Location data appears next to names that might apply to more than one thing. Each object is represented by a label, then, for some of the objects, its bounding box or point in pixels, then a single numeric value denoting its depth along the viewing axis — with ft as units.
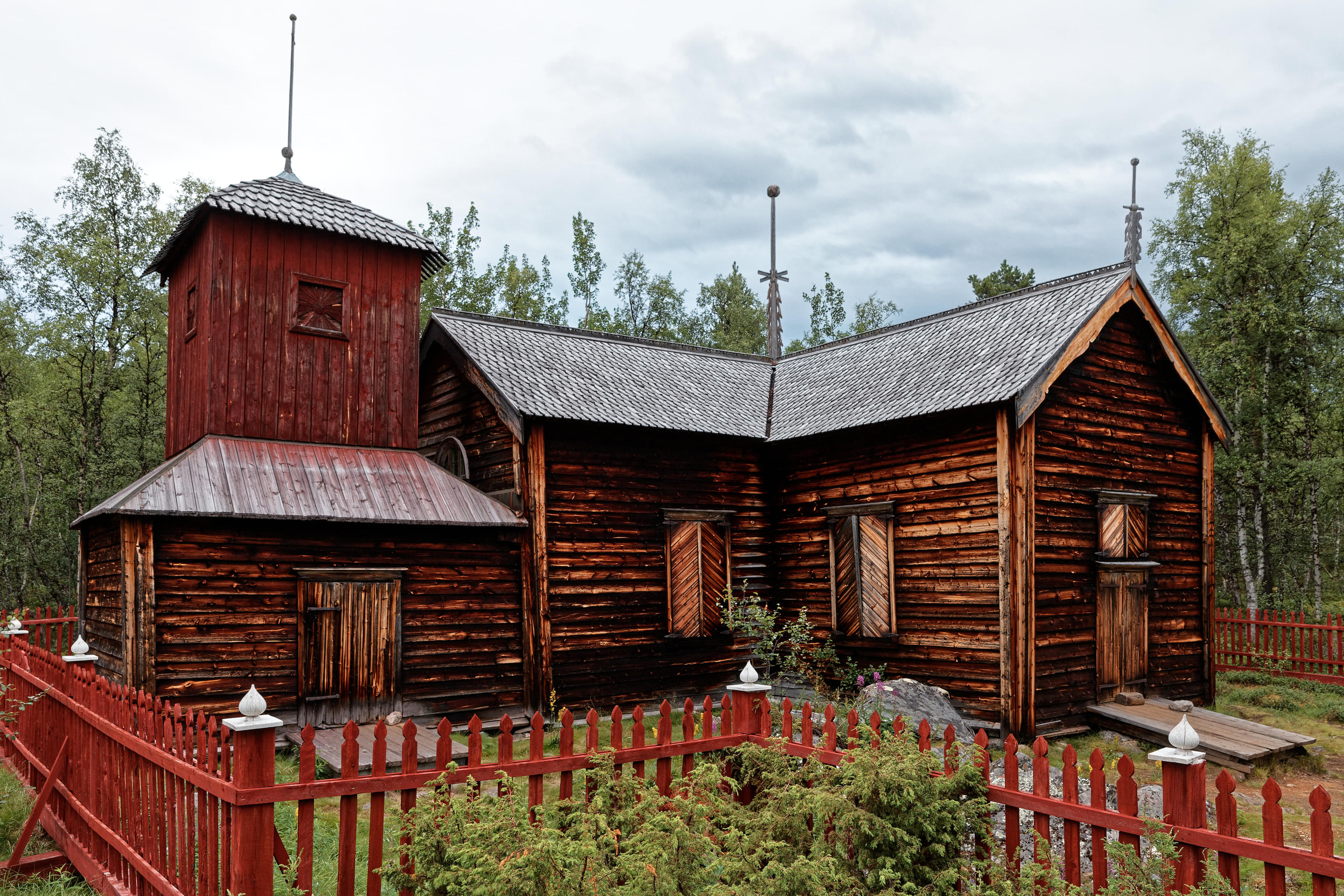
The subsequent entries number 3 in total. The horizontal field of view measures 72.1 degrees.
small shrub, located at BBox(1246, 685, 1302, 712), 50.06
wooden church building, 38.40
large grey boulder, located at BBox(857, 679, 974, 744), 39.34
